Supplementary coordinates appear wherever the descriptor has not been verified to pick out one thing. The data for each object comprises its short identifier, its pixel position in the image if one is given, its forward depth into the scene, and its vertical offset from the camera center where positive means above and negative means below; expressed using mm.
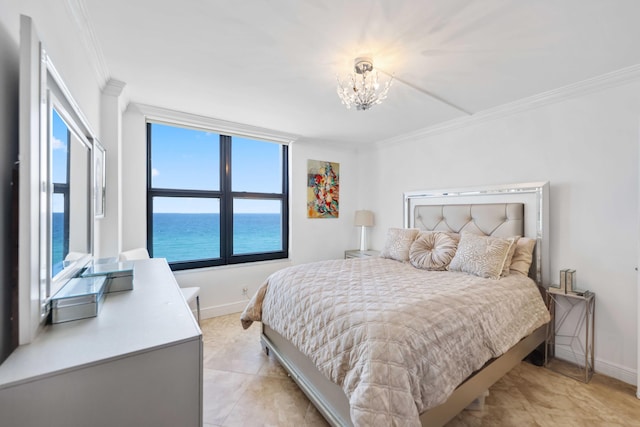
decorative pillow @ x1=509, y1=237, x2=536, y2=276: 2387 -381
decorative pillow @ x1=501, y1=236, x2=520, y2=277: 2312 -393
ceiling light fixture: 1872 +936
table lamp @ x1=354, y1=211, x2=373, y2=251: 4262 -83
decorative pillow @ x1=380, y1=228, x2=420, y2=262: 3019 -342
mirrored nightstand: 2197 -1042
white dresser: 647 -431
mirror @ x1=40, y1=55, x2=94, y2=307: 905 +94
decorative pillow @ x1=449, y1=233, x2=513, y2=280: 2264 -368
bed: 1288 -647
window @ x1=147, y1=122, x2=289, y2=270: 3199 +204
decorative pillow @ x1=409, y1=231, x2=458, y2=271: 2631 -377
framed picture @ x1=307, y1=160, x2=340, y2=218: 4137 +392
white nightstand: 4109 -621
